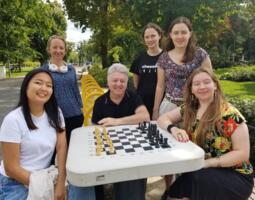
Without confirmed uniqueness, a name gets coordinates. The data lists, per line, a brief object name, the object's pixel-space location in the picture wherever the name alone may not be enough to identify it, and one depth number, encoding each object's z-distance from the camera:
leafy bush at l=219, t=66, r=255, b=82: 10.99
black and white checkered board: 1.48
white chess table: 1.25
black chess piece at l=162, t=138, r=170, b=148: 1.53
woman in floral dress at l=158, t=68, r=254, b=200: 1.53
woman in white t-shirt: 1.50
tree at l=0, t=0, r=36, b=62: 12.82
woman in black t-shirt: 2.63
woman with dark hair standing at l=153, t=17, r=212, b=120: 2.20
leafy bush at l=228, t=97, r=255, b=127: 2.78
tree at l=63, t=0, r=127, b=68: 13.29
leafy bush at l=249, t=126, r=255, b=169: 2.68
